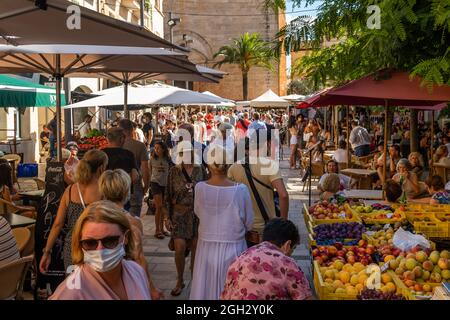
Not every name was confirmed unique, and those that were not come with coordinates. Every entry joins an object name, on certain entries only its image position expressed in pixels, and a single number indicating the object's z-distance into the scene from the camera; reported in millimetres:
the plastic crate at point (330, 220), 7090
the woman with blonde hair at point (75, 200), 4785
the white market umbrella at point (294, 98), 25609
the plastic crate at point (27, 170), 14016
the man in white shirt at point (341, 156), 14391
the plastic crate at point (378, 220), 7039
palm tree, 49531
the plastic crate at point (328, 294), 4664
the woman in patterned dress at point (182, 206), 6215
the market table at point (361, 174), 11598
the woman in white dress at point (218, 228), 4852
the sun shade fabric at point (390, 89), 6738
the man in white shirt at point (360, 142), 16672
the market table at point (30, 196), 8633
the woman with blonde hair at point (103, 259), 2770
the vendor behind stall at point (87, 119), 16128
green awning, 10844
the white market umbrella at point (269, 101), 25734
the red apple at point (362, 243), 6082
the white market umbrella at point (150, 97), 12262
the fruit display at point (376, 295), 4453
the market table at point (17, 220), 6337
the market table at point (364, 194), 8836
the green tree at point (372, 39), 5535
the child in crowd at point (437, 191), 8034
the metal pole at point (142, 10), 21684
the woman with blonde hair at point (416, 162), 10005
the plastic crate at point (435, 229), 6609
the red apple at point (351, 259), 5553
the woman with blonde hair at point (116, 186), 4344
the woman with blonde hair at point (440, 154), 12797
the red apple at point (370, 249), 5806
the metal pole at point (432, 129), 12255
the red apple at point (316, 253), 5789
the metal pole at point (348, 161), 13825
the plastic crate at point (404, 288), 4578
